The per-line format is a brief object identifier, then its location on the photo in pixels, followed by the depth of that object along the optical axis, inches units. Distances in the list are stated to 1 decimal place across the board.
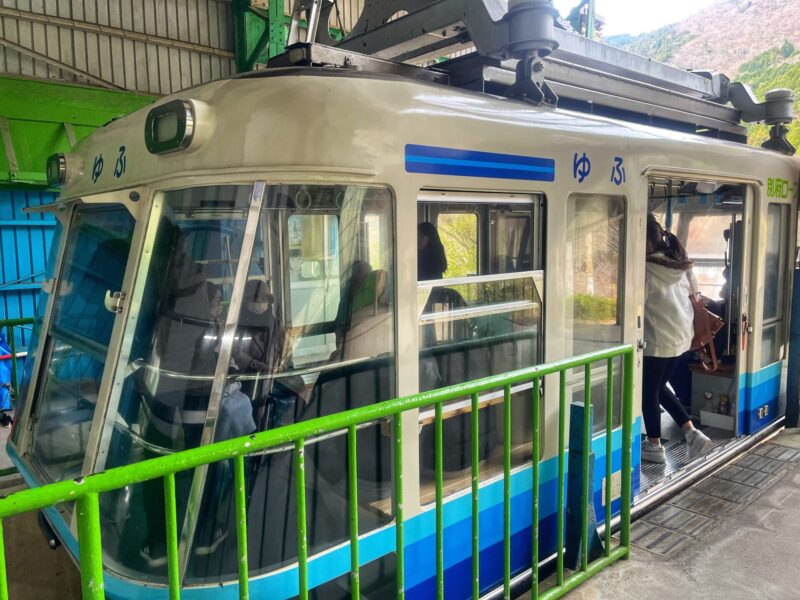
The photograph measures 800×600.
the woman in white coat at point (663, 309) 155.5
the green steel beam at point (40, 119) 277.1
